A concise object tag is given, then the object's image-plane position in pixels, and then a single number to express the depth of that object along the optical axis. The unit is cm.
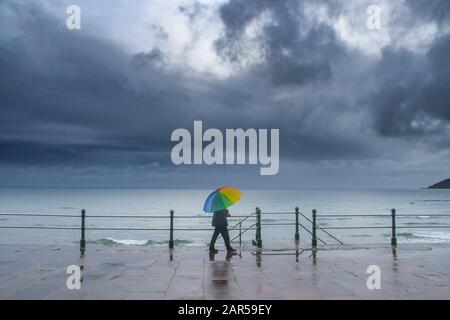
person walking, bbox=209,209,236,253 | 1238
